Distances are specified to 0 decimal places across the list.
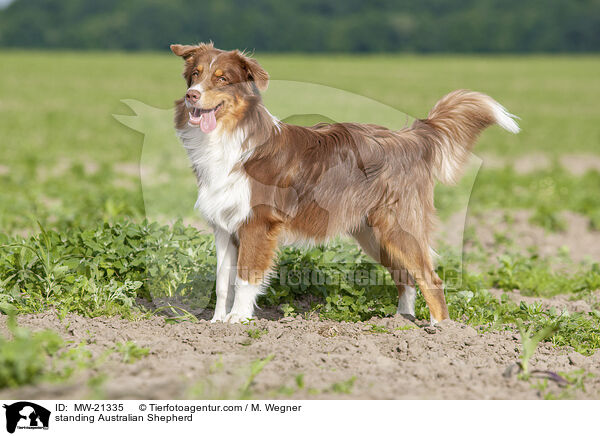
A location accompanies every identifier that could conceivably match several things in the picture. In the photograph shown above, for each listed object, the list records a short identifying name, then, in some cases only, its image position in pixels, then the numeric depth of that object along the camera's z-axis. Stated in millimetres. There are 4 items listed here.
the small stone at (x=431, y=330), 9441
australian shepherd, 9039
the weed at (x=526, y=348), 7930
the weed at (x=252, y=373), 7260
